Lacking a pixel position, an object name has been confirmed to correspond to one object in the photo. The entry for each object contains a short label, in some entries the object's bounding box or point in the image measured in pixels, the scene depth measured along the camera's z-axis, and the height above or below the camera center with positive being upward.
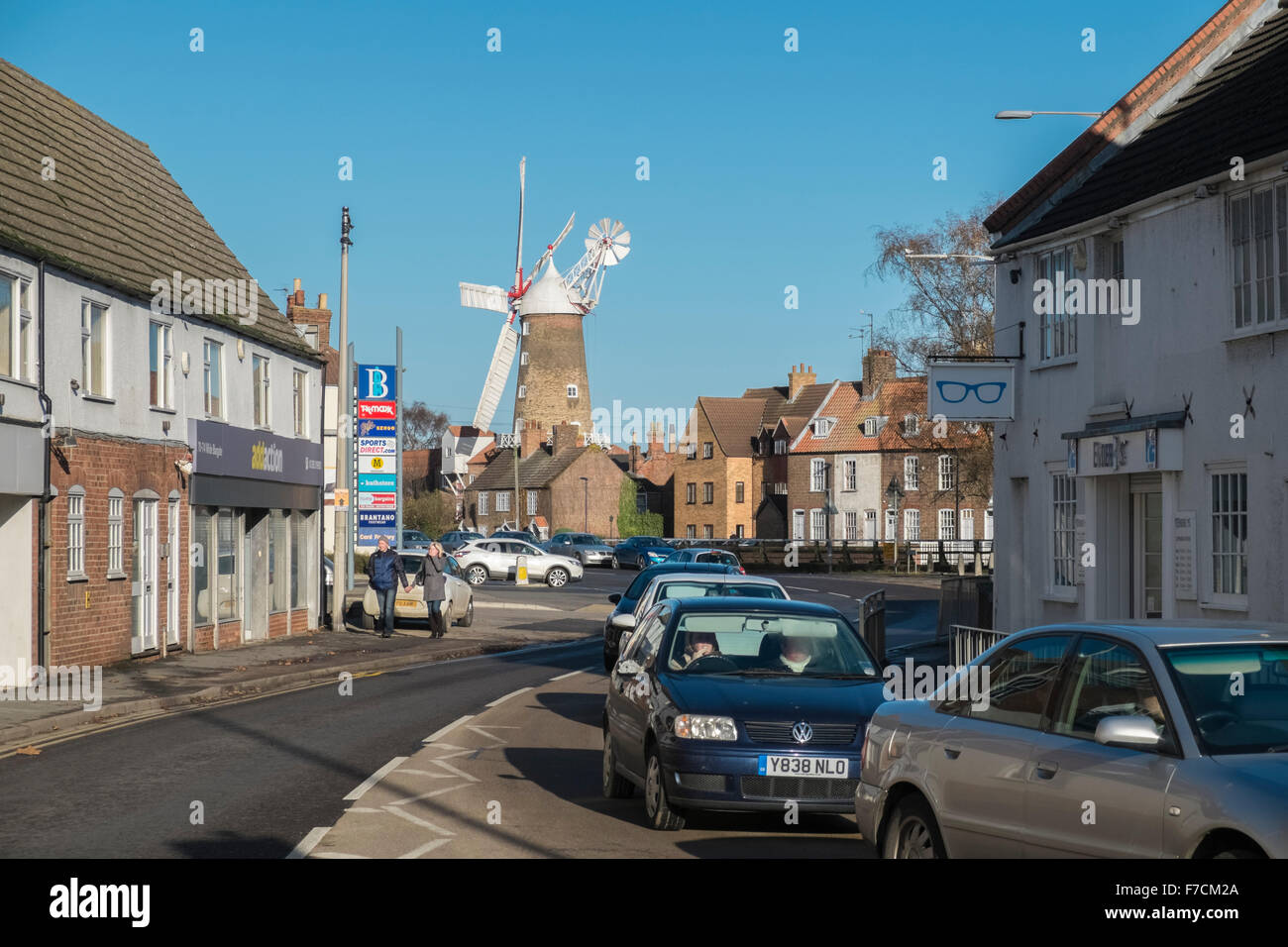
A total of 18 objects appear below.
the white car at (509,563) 57.81 -2.29
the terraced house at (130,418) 19.97 +1.39
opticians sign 21.62 +1.67
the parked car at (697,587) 16.58 -0.95
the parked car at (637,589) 21.45 -1.30
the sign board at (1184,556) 17.56 -0.62
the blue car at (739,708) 9.66 -1.39
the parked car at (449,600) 32.41 -2.18
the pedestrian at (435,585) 30.98 -1.70
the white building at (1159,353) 16.39 +1.90
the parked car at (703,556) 56.05 -1.99
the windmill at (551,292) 100.75 +14.41
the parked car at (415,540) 68.49 -1.74
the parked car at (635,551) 73.38 -2.34
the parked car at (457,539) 69.50 -1.68
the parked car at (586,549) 76.12 -2.32
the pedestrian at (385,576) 30.73 -1.48
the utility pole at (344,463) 30.62 +0.87
